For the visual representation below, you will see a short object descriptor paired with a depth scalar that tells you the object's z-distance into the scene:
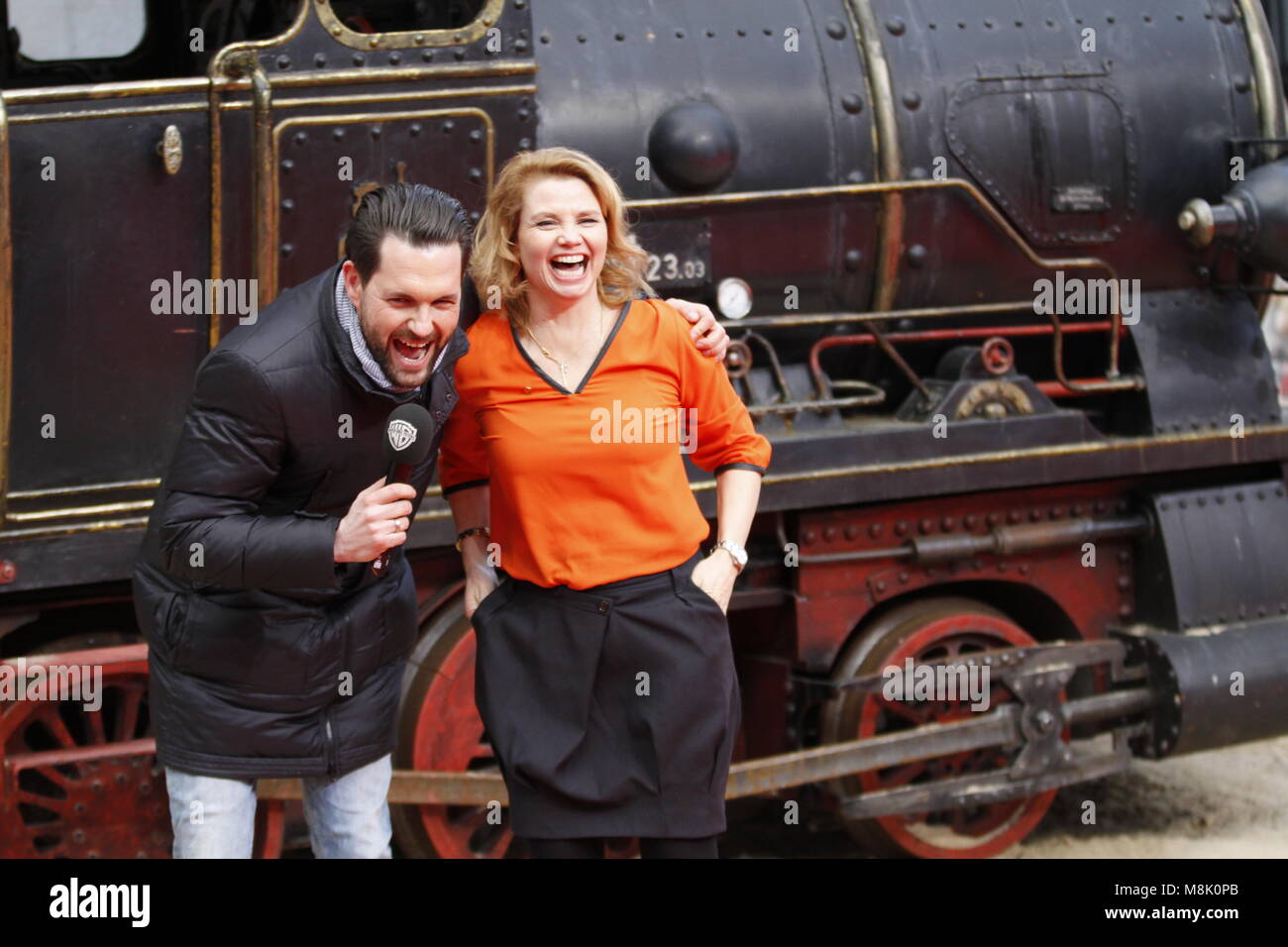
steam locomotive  4.14
